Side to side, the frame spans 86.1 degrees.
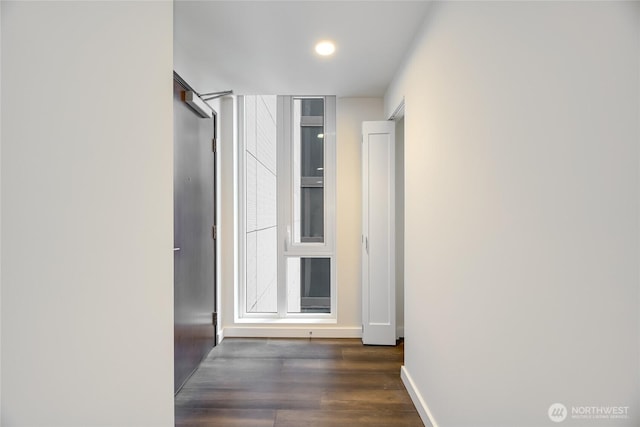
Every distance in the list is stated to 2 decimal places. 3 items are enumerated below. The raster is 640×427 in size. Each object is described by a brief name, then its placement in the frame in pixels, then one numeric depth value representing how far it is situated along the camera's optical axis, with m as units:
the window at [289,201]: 3.57
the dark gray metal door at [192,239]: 2.35
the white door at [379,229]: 3.15
